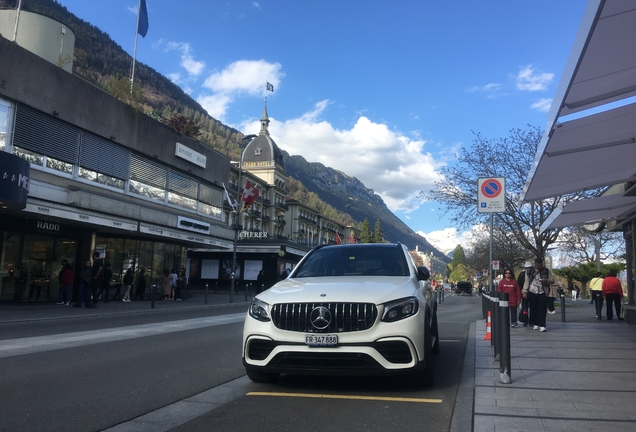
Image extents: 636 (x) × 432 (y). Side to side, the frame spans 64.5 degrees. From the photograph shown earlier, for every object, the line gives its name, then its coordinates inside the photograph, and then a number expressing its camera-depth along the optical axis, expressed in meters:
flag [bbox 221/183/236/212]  31.47
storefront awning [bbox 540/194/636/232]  11.24
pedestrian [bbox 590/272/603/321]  17.30
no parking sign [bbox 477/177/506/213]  10.55
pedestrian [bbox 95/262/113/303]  20.28
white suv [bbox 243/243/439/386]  4.96
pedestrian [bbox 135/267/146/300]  25.58
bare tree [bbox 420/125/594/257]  24.25
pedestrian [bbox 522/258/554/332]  11.95
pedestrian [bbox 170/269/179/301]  26.92
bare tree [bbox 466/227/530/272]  32.65
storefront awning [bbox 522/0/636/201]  4.55
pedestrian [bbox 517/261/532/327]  13.38
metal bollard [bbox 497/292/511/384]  5.61
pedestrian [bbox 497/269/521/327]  12.27
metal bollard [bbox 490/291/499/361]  6.87
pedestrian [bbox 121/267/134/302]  23.67
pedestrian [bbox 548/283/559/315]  13.06
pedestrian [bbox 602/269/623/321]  16.50
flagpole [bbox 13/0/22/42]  20.79
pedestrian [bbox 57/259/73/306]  18.78
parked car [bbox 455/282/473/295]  66.44
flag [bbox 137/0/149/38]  27.70
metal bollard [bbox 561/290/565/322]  14.52
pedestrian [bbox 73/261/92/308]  18.08
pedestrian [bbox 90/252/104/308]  18.56
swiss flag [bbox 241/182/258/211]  31.04
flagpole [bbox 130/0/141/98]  26.73
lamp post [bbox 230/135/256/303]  27.61
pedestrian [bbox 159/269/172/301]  25.69
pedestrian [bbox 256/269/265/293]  29.77
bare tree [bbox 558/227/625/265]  28.63
